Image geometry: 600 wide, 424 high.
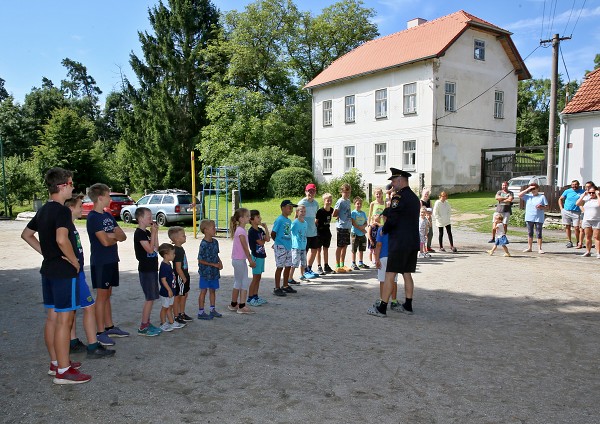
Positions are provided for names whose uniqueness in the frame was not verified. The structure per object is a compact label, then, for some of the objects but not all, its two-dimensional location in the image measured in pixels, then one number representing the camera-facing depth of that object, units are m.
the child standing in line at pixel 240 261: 6.68
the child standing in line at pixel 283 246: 7.84
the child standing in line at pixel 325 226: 9.63
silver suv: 20.25
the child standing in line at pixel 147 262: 5.57
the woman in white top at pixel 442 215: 12.62
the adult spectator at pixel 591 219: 11.73
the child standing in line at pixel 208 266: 6.38
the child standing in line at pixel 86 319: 4.69
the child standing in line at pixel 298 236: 8.57
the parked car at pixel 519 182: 23.86
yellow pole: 15.88
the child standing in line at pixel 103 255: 5.28
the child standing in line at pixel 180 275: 5.96
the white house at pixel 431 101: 27.22
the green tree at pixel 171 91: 40.38
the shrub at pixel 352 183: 28.80
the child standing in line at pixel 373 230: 10.01
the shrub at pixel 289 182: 30.03
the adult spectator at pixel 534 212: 12.29
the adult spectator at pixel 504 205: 12.92
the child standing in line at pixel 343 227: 10.01
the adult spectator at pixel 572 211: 13.15
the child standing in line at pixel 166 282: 5.75
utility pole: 19.75
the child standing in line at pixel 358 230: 10.16
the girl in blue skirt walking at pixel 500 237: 11.80
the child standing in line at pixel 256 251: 7.20
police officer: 6.55
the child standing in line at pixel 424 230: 11.80
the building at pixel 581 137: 19.20
